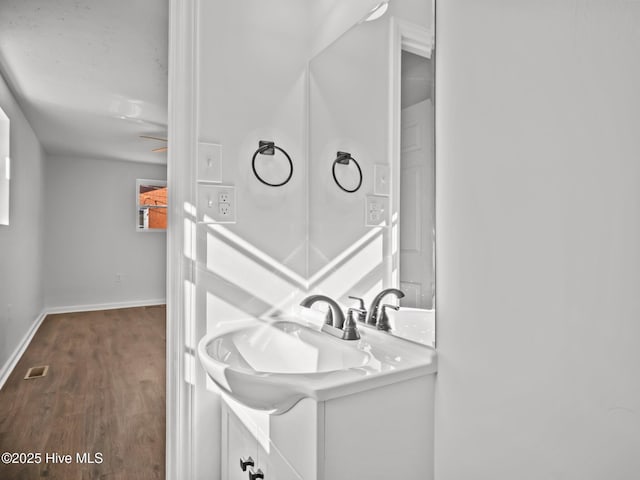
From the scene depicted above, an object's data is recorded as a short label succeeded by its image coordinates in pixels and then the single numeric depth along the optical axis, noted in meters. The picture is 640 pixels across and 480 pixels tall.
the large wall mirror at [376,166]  1.17
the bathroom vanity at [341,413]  0.91
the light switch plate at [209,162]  1.49
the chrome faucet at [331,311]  1.37
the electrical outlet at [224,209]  1.53
